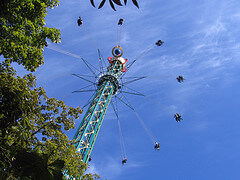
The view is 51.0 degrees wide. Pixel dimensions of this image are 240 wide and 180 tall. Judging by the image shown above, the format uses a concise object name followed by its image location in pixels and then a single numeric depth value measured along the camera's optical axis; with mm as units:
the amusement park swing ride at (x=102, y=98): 17188
